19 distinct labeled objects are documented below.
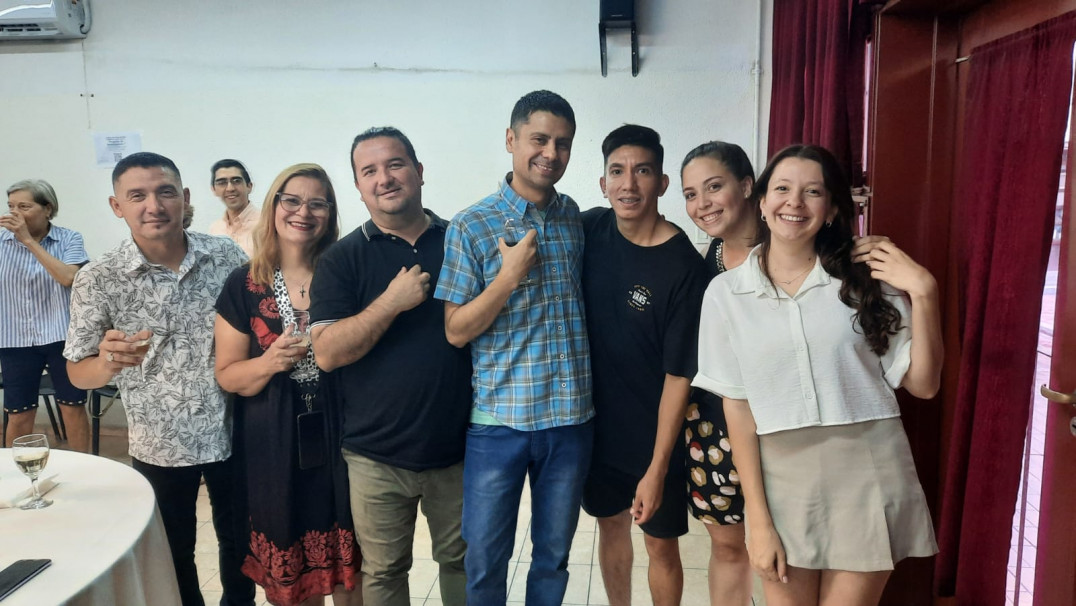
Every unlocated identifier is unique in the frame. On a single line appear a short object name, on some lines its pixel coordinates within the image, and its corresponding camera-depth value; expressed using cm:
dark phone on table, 113
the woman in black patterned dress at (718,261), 164
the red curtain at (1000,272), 139
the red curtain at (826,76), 191
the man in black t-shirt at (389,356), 167
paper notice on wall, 316
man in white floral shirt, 184
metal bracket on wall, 275
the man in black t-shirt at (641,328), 167
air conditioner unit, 290
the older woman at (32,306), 304
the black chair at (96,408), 297
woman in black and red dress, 176
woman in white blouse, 132
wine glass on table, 144
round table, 118
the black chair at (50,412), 317
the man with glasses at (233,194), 280
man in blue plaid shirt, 161
